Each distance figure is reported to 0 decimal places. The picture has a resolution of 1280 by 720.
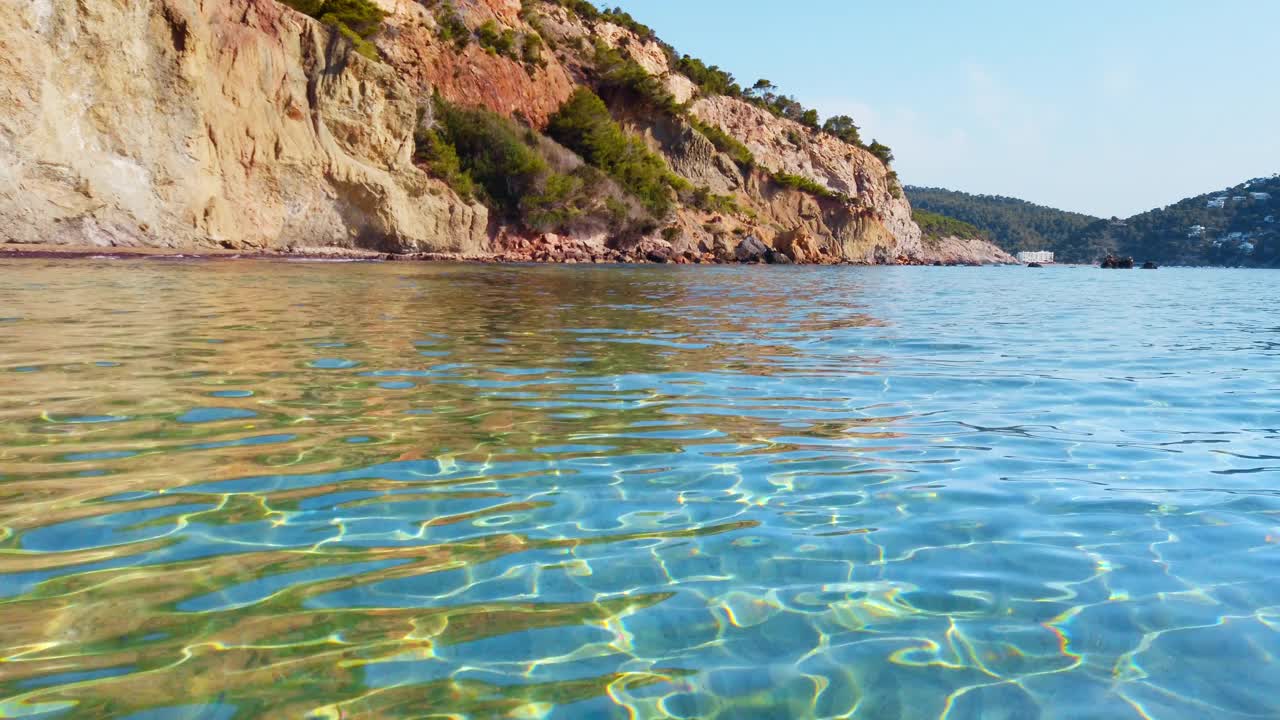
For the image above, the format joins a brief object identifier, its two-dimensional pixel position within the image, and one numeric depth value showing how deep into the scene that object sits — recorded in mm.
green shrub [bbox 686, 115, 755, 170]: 65750
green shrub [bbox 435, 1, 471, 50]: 45969
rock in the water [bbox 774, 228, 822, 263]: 57688
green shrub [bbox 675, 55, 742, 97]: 74938
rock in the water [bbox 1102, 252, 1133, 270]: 72200
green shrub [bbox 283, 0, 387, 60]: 36281
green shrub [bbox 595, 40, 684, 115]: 56812
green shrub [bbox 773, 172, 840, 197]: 67562
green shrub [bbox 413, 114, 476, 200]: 40062
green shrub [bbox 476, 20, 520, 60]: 48438
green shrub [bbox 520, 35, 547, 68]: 50812
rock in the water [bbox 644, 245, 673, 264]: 48031
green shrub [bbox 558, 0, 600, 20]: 64306
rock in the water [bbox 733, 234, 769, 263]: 54188
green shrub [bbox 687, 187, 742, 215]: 56750
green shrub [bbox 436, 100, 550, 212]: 43719
